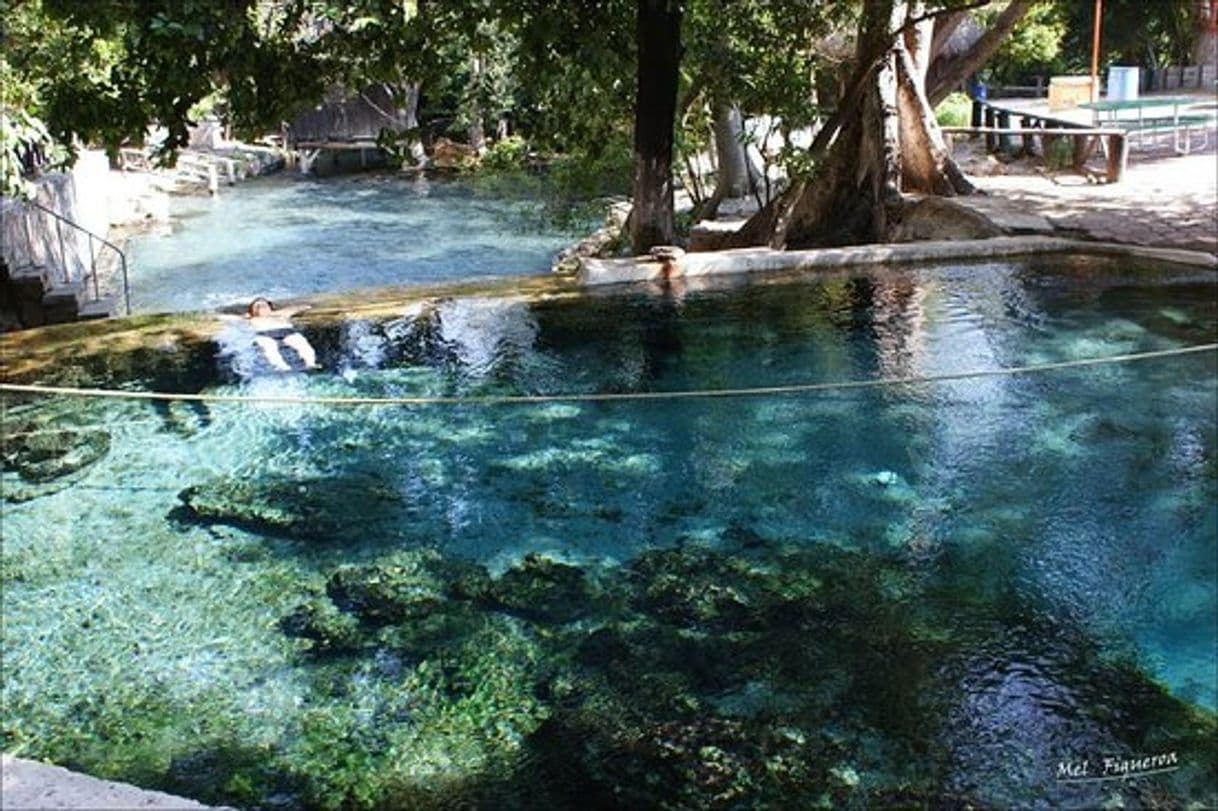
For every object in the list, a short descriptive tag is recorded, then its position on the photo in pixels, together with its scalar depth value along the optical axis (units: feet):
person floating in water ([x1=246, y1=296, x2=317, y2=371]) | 31.24
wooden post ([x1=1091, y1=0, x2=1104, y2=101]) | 70.18
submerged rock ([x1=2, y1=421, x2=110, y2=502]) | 24.45
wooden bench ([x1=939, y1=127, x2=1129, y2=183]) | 50.08
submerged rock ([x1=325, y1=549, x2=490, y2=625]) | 19.06
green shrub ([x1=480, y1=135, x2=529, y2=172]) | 98.53
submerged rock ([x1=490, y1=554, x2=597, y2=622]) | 18.94
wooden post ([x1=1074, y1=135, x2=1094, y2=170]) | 55.21
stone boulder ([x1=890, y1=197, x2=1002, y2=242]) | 40.93
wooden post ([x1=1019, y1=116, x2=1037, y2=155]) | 61.95
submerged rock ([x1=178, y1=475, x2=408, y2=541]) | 22.18
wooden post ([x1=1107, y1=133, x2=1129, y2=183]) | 50.08
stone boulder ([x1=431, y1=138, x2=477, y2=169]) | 104.99
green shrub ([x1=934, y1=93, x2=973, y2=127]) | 85.10
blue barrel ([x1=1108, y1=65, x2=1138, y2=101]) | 76.23
